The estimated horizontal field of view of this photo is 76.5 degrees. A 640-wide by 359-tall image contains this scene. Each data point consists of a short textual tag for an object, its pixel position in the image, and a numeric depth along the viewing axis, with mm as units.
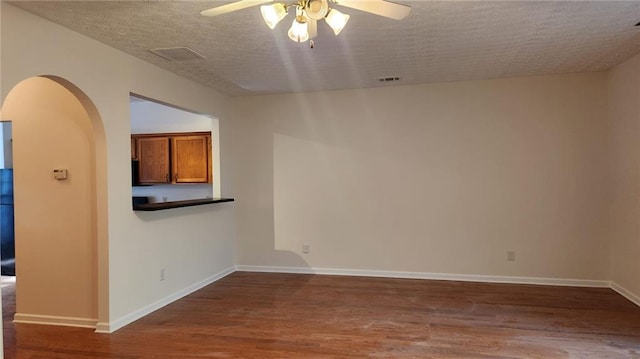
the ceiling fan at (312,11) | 2166
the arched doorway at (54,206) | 3504
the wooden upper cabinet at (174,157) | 5914
